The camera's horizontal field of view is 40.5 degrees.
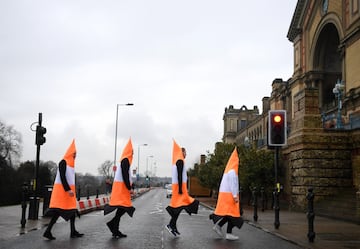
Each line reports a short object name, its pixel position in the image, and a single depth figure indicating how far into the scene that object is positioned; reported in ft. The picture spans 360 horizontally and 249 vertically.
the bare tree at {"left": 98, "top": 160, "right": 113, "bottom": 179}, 461.61
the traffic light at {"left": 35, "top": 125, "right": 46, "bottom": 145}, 56.44
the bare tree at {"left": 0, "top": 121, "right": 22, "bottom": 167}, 265.54
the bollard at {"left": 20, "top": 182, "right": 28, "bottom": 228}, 48.12
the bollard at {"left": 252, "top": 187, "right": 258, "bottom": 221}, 61.37
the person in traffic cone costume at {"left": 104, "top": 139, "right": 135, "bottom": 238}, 39.04
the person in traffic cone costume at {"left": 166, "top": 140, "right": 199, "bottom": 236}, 40.50
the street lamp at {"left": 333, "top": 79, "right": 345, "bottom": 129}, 89.11
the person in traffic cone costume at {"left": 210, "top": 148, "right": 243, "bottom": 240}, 40.51
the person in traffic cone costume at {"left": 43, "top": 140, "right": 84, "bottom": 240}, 38.42
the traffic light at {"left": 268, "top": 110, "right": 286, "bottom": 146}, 51.26
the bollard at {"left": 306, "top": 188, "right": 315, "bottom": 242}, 39.40
